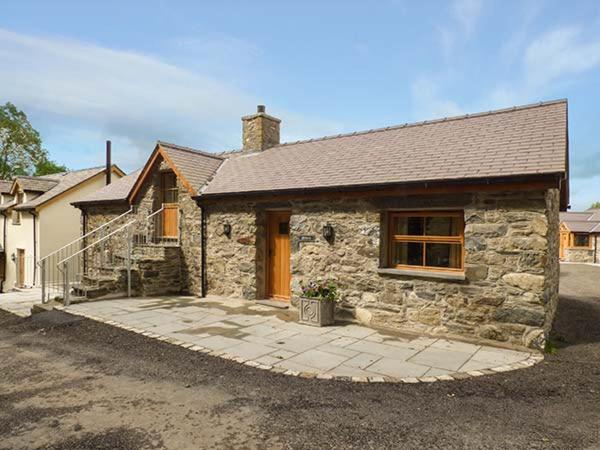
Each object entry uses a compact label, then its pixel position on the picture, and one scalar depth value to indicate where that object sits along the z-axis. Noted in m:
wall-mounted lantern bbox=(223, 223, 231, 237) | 10.74
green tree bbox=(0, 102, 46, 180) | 30.61
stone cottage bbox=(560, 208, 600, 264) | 32.19
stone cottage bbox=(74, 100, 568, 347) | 6.55
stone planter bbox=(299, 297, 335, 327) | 7.95
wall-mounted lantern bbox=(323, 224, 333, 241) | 8.63
